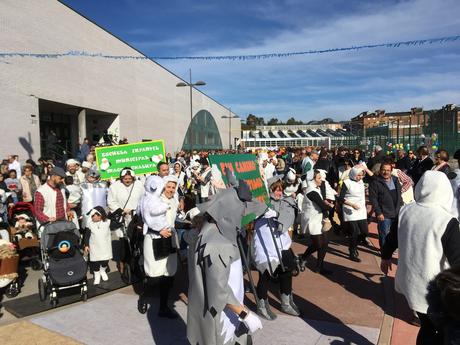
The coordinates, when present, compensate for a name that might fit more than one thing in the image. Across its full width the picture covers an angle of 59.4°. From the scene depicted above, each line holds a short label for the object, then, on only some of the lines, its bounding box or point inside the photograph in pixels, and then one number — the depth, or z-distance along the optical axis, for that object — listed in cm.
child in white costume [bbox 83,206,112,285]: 630
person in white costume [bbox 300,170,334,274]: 646
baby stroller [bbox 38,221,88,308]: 531
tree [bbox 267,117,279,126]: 14830
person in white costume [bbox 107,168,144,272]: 673
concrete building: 1562
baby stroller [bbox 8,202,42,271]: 697
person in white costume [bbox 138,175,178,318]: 484
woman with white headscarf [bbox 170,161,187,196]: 1117
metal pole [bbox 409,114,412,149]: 1915
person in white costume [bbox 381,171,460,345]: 314
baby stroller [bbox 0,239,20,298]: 538
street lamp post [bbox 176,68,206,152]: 2381
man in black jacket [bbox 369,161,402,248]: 671
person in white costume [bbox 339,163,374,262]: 739
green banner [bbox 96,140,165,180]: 813
